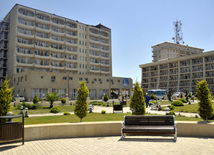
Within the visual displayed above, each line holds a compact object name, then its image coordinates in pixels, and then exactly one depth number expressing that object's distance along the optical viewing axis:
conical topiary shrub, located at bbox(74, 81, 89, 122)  10.49
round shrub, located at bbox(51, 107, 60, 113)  22.02
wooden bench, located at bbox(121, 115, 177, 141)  6.66
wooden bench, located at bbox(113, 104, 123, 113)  19.60
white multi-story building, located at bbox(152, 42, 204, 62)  91.84
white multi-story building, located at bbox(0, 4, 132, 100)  47.03
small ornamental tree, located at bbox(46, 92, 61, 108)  28.59
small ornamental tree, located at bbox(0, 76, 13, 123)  7.50
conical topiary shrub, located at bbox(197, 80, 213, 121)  8.68
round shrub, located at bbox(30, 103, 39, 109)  26.71
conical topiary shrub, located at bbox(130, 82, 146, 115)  10.34
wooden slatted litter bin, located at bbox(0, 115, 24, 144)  6.13
